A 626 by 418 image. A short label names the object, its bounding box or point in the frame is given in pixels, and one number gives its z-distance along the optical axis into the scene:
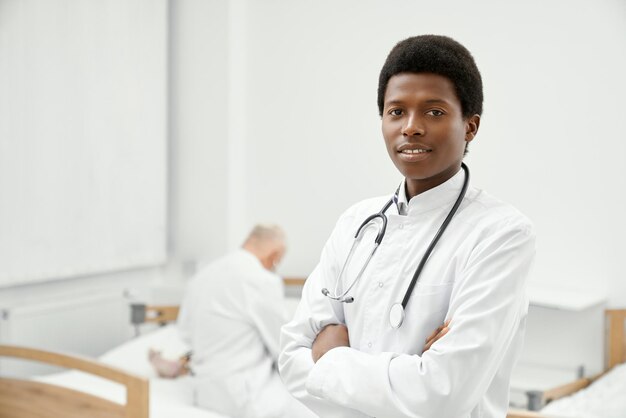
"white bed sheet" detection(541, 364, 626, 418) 1.75
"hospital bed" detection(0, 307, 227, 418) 1.71
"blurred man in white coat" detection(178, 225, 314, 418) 2.21
